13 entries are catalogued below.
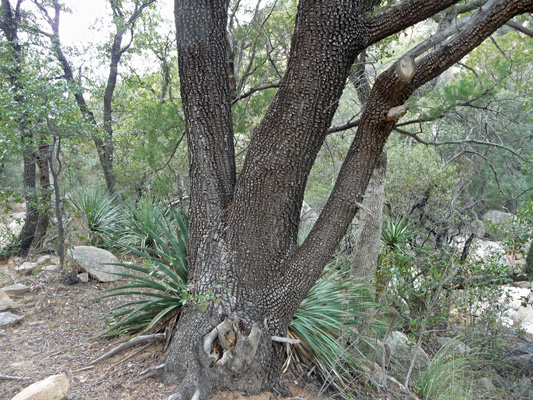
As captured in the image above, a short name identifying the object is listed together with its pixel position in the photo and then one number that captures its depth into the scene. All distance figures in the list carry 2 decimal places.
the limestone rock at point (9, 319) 3.80
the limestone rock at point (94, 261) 5.21
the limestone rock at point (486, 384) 4.18
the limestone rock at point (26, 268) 5.44
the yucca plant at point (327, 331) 3.01
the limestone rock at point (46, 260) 5.74
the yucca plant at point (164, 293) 3.17
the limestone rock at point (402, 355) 4.26
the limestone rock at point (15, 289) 4.67
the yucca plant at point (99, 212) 6.73
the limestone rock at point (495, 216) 13.94
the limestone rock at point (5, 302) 4.13
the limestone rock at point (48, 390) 2.33
